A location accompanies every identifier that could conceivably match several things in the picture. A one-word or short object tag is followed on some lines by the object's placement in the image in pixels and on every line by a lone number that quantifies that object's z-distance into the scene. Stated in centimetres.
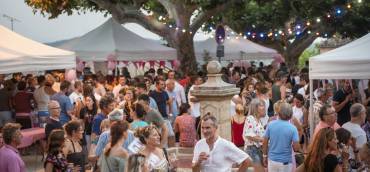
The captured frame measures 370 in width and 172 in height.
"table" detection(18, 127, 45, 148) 1134
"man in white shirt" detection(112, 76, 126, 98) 1388
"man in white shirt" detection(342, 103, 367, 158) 735
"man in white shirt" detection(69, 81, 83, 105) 1181
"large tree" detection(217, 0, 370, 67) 2948
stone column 1034
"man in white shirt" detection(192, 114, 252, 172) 569
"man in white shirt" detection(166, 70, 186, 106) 1350
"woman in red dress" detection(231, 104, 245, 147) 934
